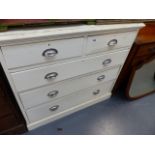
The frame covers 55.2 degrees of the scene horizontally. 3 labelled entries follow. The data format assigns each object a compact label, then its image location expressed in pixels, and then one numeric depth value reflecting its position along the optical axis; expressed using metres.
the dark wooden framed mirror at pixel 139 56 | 1.21
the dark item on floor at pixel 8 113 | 0.85
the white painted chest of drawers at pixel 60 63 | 0.72
